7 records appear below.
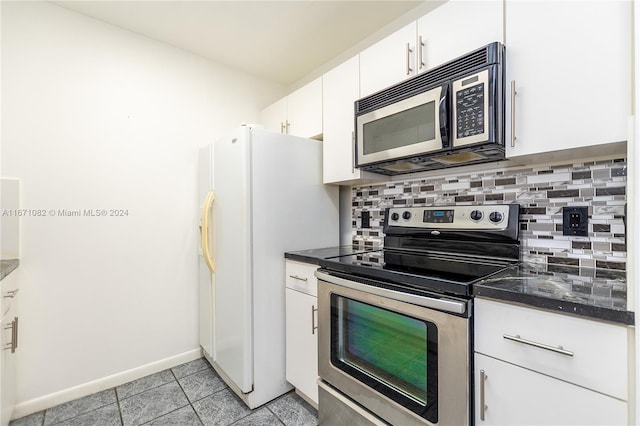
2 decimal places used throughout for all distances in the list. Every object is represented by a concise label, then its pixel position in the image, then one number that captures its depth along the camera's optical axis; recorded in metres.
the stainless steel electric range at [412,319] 1.02
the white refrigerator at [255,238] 1.71
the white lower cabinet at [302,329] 1.64
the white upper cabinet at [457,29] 1.23
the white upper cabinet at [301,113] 2.06
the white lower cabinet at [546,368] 0.75
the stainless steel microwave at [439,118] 1.18
